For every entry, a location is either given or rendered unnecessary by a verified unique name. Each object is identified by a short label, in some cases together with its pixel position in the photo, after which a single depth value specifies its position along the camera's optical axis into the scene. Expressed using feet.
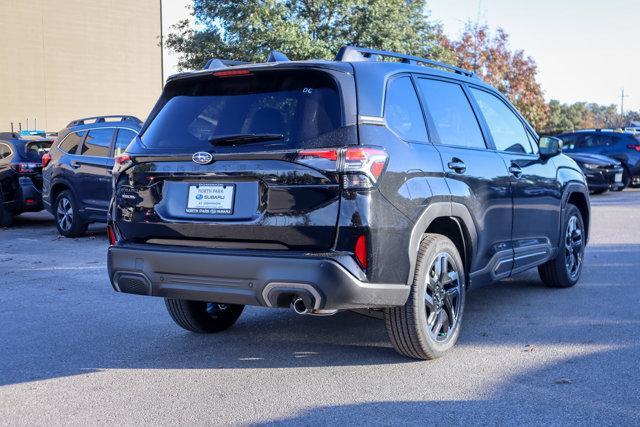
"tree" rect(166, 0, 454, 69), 69.41
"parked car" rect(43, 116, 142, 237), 39.63
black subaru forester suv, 14.23
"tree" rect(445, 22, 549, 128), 122.42
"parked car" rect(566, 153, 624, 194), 65.10
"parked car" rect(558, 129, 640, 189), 72.54
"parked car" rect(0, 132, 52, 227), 46.34
